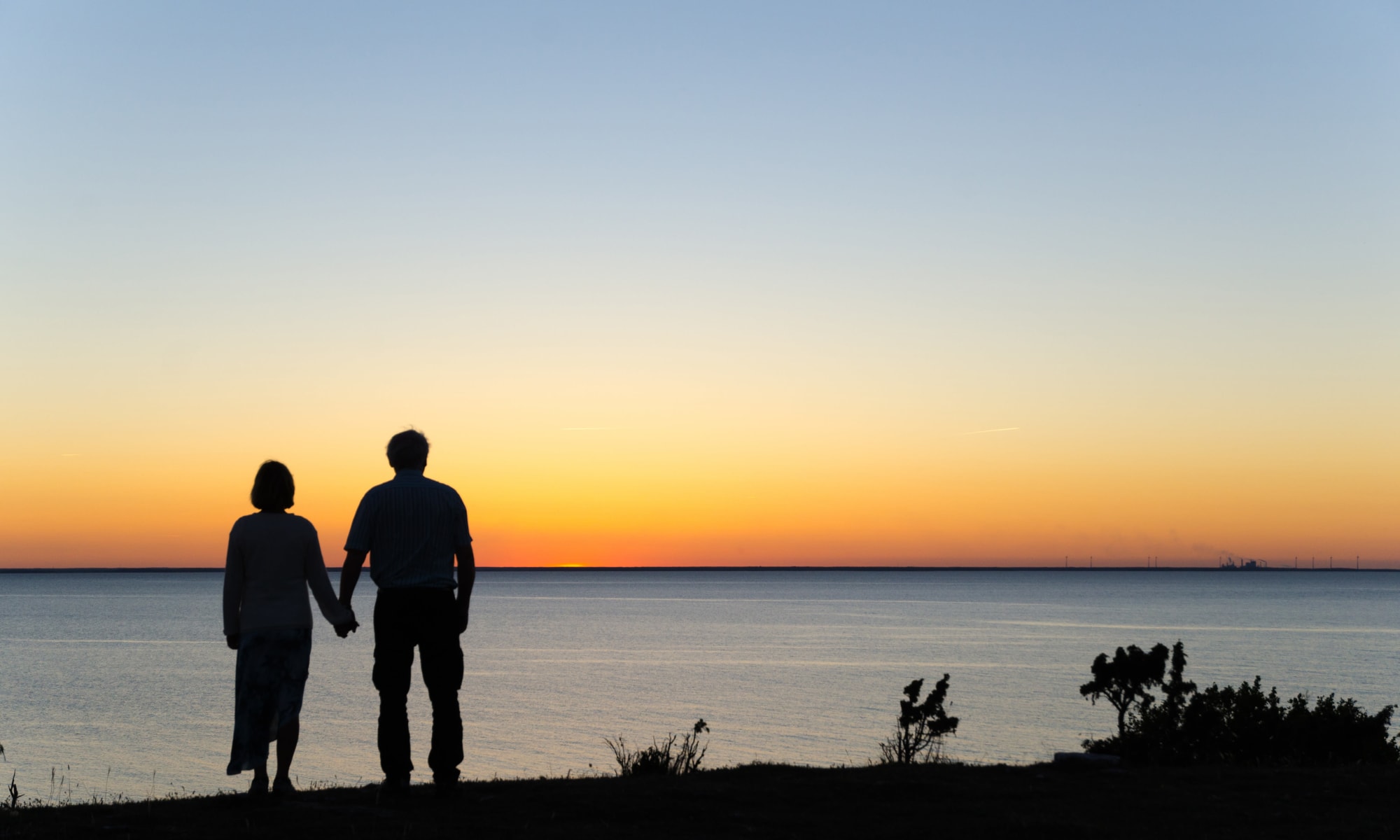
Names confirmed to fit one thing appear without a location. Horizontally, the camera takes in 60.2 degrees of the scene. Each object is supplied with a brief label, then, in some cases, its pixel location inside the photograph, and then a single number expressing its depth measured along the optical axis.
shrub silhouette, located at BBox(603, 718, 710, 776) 10.91
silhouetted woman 7.30
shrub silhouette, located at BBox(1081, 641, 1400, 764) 14.71
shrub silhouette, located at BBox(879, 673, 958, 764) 15.20
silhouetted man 7.58
